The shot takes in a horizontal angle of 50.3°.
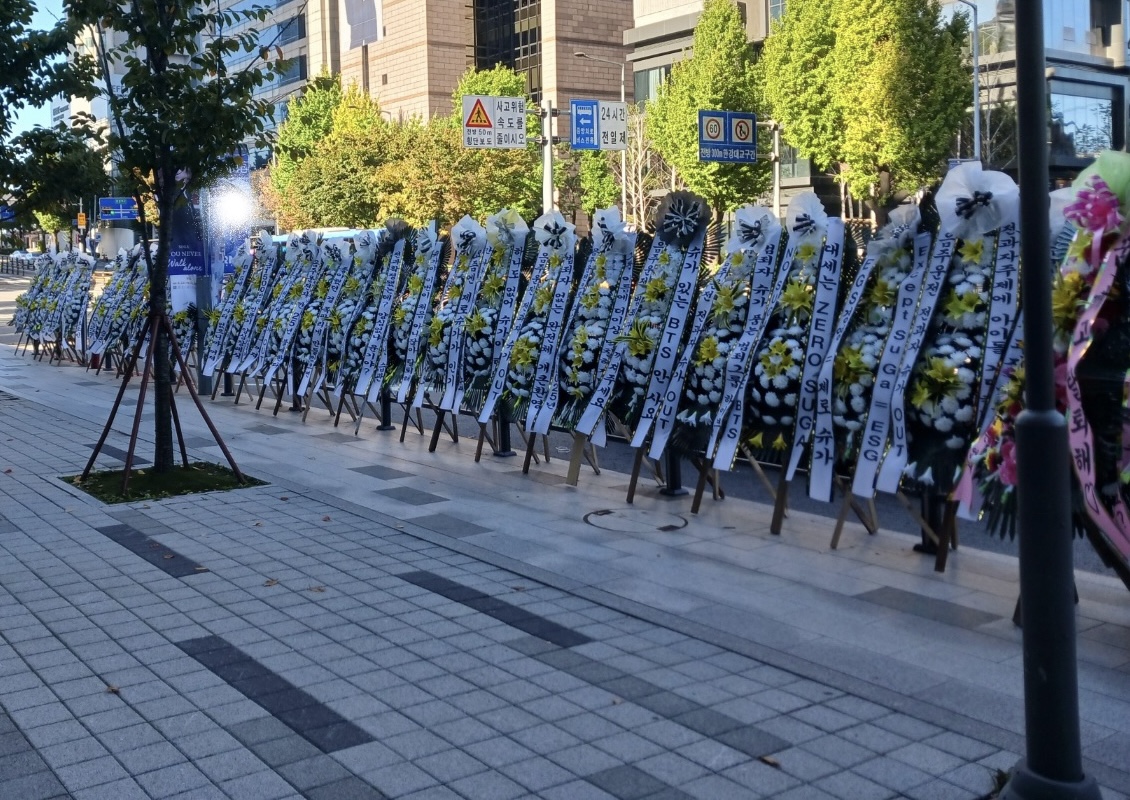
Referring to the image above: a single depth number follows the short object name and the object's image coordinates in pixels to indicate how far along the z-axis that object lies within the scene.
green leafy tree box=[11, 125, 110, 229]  13.59
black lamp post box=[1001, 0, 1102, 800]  3.60
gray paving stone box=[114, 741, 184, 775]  4.51
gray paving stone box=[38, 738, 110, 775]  4.57
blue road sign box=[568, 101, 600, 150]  25.83
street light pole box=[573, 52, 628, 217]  49.62
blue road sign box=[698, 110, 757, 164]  23.54
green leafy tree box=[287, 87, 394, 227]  50.41
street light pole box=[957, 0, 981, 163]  39.31
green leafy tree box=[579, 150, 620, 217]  54.84
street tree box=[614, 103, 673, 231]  51.28
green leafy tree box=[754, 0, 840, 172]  40.06
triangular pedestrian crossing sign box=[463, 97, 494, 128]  24.08
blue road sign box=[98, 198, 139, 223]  26.39
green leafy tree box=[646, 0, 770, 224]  43.50
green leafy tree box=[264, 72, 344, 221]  54.88
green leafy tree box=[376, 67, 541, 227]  47.50
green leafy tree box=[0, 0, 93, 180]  12.99
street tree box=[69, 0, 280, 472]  9.63
